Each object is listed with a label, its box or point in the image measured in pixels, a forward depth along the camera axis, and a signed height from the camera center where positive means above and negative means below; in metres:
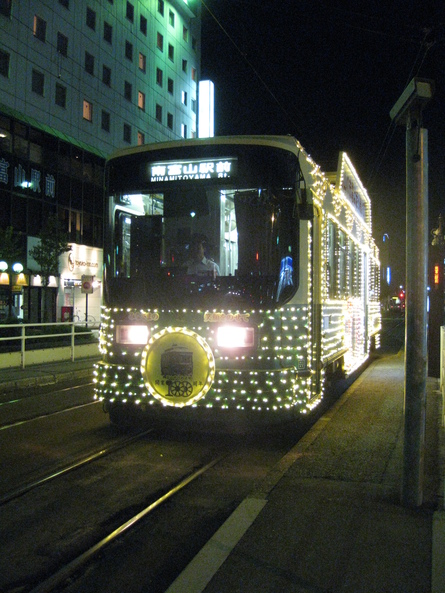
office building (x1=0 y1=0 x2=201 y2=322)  28.75 +11.54
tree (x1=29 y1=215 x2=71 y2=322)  29.12 +3.17
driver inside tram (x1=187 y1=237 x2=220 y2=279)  6.78 +0.57
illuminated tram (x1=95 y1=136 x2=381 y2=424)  6.65 +0.37
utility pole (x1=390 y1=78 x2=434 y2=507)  4.85 +0.13
